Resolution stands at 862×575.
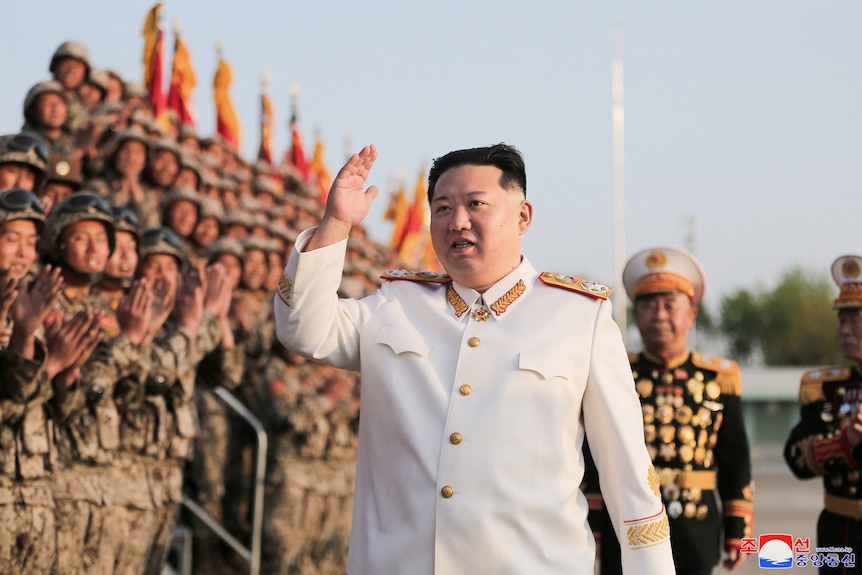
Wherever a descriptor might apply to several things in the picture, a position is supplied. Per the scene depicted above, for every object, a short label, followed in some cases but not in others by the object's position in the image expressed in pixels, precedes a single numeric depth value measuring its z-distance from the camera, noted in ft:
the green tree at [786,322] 210.18
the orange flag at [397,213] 93.50
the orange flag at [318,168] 89.70
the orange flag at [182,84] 62.08
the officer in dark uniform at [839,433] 18.48
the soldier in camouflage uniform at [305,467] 28.37
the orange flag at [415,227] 91.56
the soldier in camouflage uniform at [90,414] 18.33
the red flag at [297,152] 81.71
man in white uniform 10.16
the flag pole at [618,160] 106.42
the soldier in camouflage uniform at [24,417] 15.61
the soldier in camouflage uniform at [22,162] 22.47
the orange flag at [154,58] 56.54
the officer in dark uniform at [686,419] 17.60
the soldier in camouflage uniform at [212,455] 27.81
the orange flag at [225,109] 68.33
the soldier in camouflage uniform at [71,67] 37.17
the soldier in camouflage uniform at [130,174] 32.55
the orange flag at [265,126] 76.59
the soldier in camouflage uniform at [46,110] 31.42
